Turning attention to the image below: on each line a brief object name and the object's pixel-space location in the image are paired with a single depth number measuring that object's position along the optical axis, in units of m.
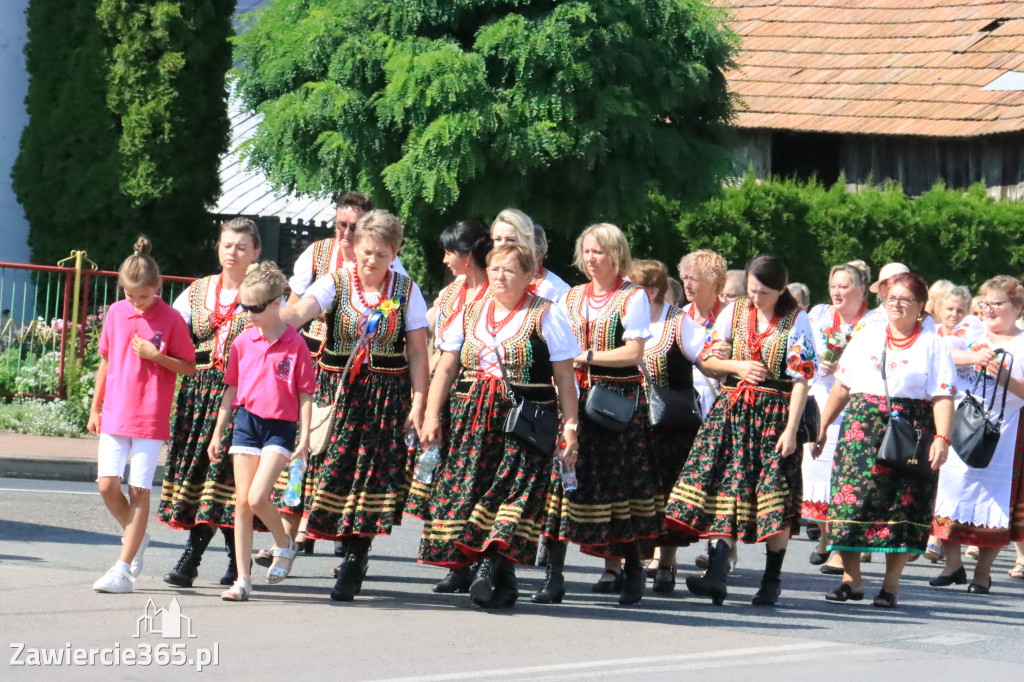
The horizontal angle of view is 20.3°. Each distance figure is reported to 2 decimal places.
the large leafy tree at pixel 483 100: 27.43
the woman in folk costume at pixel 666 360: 15.70
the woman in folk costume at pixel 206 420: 14.26
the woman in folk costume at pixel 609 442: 14.49
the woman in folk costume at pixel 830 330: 18.90
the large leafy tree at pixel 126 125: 33.81
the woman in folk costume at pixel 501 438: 13.66
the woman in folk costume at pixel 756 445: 14.97
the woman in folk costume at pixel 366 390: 13.97
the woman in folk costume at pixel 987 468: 17.62
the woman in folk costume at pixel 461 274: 15.15
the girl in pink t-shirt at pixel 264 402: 13.51
